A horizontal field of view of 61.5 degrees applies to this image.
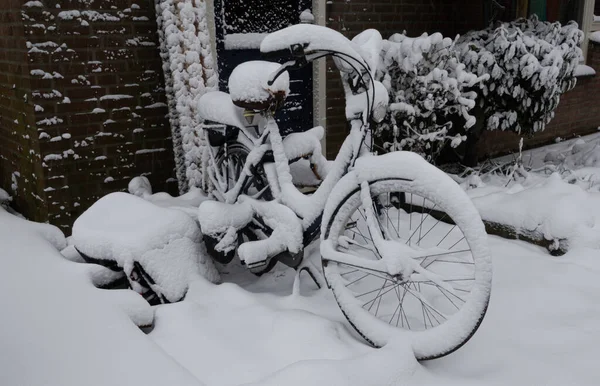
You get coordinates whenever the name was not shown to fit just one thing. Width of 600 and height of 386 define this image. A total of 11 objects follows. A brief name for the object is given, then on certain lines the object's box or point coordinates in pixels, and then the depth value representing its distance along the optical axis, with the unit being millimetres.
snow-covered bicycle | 2123
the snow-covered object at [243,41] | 4637
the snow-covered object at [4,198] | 4594
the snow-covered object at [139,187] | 4031
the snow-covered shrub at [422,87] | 4352
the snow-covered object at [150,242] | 2682
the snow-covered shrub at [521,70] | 4914
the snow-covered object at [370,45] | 2484
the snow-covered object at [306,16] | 4863
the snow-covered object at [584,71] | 7507
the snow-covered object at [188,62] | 3805
